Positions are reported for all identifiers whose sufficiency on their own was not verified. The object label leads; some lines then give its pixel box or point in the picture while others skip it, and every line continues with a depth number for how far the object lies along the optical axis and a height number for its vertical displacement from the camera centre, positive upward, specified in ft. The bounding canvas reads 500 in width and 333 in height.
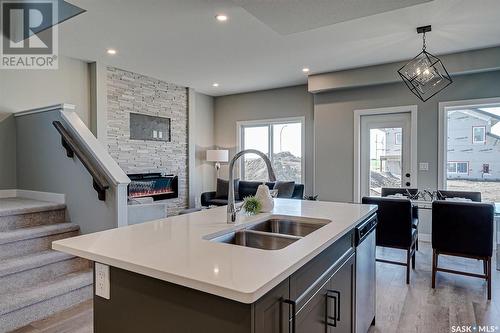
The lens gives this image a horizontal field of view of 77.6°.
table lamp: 23.00 +0.49
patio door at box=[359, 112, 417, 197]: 17.49 +0.62
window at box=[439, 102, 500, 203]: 15.76 +0.77
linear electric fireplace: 18.24 -1.48
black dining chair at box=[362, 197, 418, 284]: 10.71 -2.18
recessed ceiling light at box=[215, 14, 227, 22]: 11.10 +5.27
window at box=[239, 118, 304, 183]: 22.34 +1.27
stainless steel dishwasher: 6.51 -2.54
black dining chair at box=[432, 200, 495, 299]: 9.42 -2.16
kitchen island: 3.24 -1.41
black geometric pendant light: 12.17 +3.71
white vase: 7.16 -0.83
